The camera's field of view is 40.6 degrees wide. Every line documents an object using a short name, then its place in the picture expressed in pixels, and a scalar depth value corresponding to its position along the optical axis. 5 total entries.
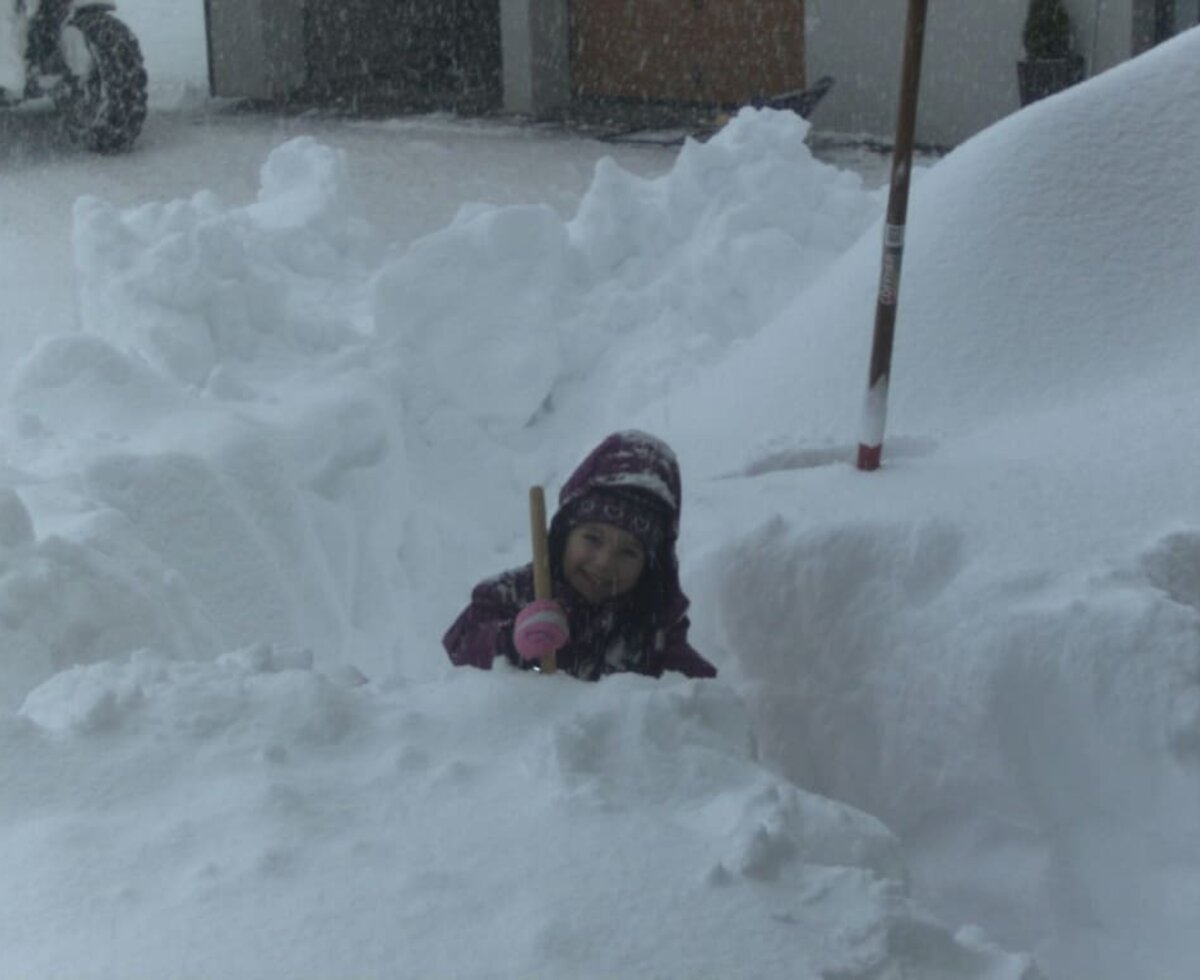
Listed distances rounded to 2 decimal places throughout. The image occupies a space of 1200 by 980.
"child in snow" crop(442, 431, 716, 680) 2.54
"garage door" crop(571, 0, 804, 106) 11.20
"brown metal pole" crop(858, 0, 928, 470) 2.90
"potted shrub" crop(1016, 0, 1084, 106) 9.03
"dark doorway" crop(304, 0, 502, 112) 13.40
